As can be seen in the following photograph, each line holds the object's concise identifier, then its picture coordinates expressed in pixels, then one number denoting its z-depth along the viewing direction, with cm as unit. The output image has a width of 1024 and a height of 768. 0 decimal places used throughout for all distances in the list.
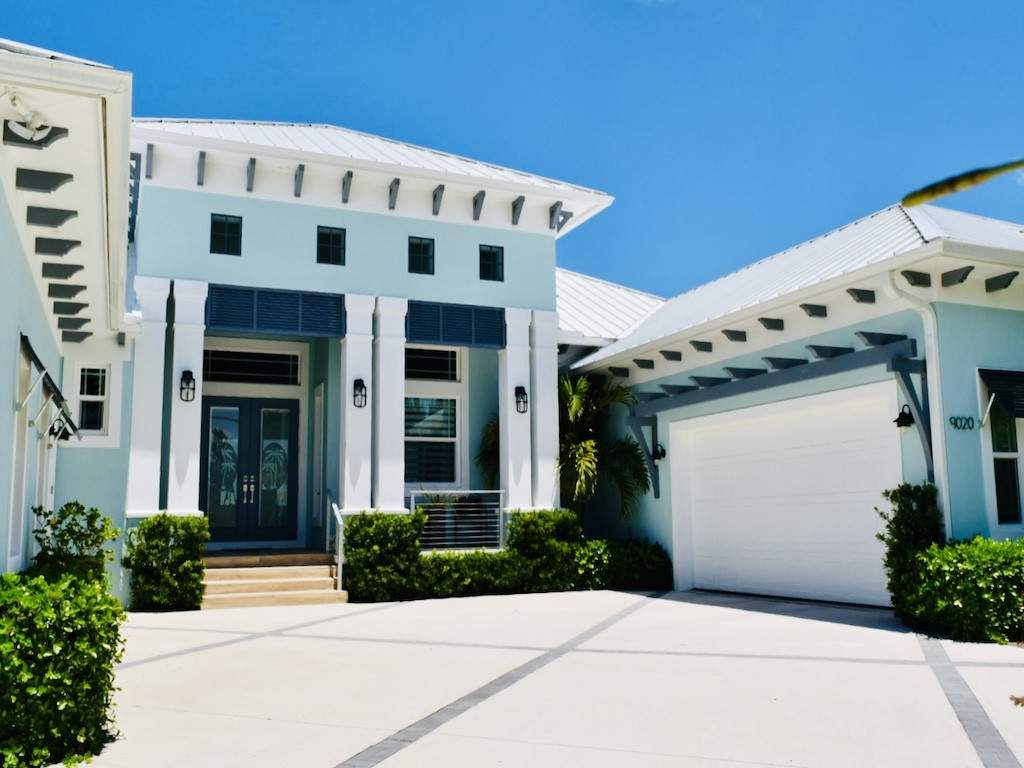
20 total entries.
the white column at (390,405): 1436
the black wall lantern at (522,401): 1541
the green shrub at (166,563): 1232
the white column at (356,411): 1420
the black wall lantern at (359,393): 1439
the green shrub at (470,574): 1379
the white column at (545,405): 1523
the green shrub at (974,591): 845
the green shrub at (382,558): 1345
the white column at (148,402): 1291
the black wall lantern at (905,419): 1020
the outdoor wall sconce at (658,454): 1478
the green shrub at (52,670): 459
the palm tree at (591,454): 1519
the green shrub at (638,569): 1464
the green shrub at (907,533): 964
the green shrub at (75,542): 841
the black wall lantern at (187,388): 1337
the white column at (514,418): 1514
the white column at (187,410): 1313
